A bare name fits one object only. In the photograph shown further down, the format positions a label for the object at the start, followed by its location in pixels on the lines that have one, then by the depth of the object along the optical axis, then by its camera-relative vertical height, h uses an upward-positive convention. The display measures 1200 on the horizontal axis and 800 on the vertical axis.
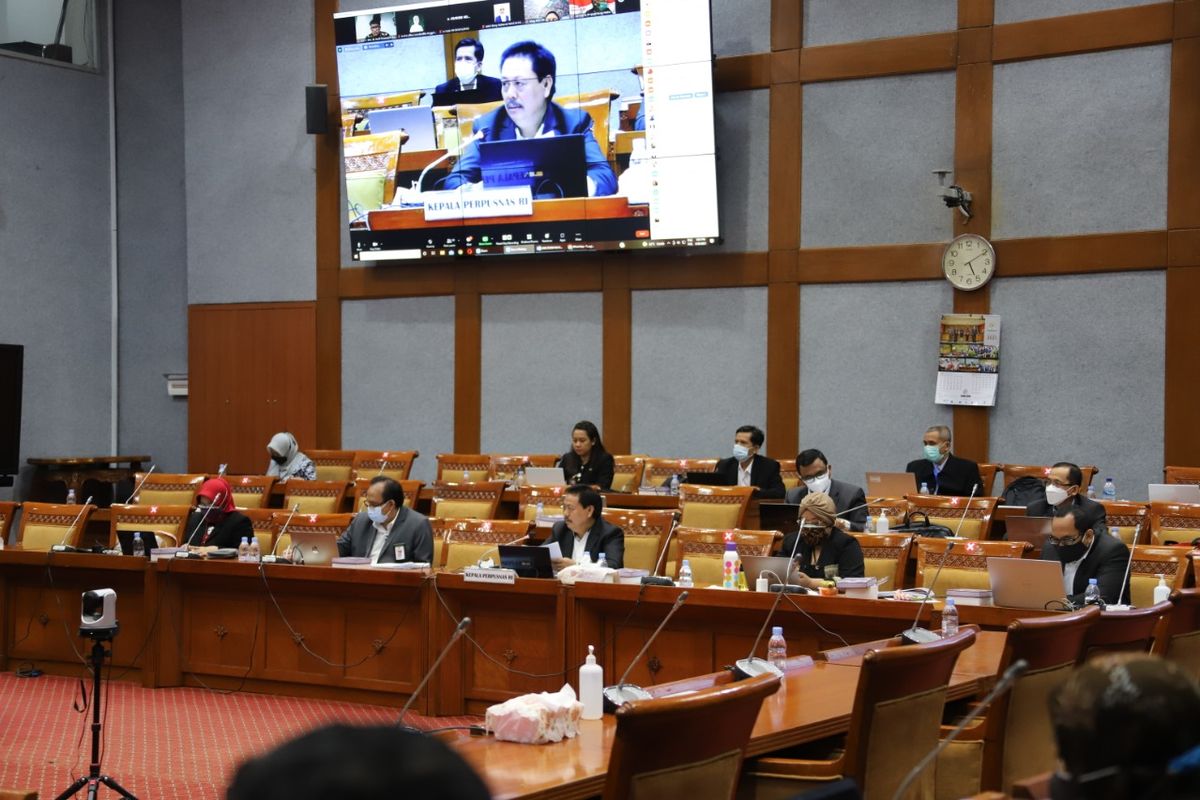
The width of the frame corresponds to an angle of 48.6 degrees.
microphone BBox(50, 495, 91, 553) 8.34 -0.93
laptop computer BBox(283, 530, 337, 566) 7.21 -0.91
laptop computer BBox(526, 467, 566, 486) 9.59 -0.67
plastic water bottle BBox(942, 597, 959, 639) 5.14 -0.90
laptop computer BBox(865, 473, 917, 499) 9.35 -0.69
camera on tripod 5.10 -0.91
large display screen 11.26 +2.29
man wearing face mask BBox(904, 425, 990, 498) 10.09 -0.63
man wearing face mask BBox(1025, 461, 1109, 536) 7.72 -0.62
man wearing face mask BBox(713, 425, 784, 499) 9.75 -0.60
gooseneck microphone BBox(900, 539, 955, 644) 4.51 -0.86
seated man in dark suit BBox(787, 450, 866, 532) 8.25 -0.66
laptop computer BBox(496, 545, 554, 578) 6.48 -0.87
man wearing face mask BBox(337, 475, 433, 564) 7.50 -0.85
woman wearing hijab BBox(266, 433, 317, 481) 11.19 -0.68
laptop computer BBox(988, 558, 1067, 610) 5.32 -0.80
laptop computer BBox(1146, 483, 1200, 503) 8.52 -0.67
